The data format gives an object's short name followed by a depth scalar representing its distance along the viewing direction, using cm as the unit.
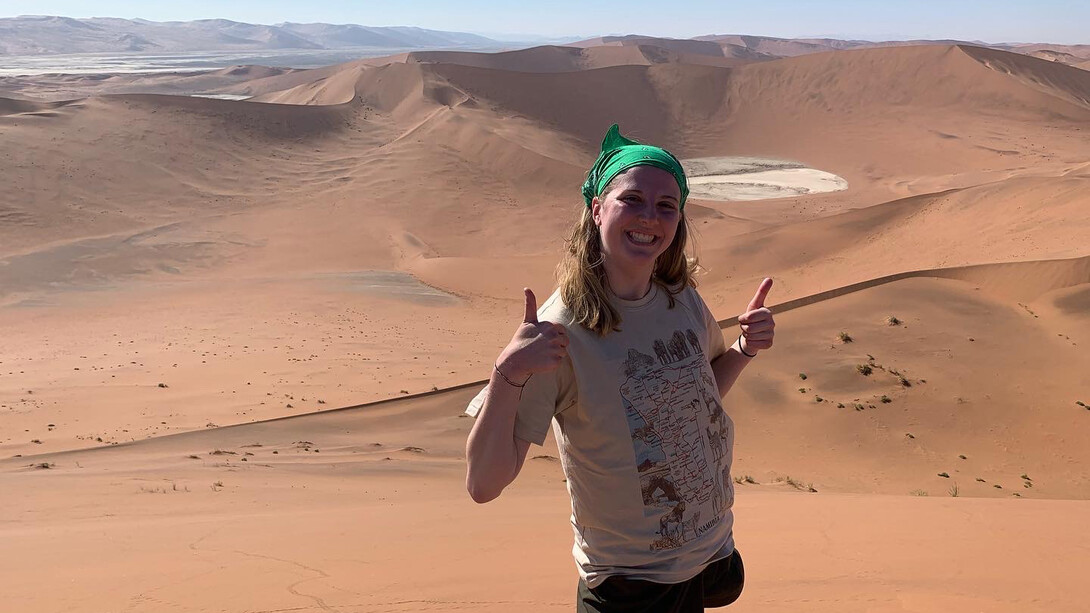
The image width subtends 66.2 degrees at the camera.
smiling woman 189
